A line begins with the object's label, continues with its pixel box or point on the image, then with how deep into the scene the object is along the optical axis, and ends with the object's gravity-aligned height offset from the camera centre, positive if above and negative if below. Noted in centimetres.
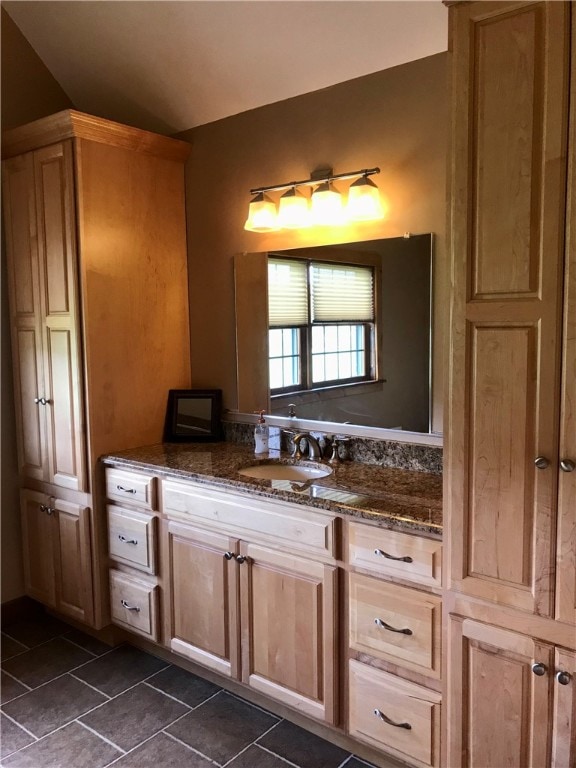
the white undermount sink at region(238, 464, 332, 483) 253 -56
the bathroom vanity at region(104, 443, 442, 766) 186 -86
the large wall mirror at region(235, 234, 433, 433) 233 -5
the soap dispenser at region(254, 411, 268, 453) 273 -45
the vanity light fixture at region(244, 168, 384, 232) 237 +51
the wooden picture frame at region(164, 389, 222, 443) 299 -39
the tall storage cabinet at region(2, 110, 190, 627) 267 +10
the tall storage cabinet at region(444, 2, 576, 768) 151 -14
